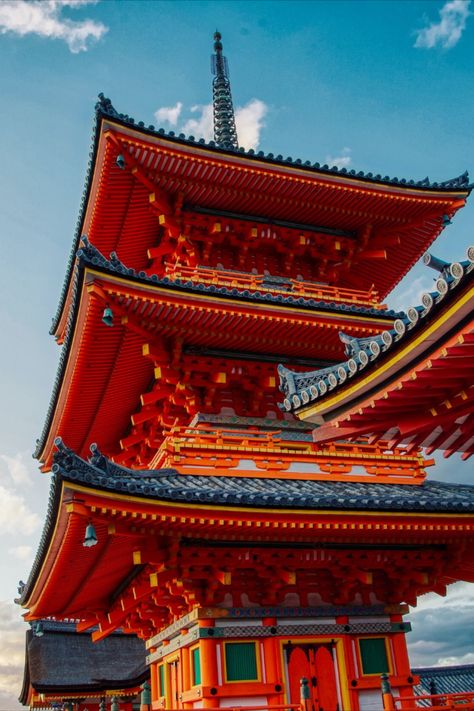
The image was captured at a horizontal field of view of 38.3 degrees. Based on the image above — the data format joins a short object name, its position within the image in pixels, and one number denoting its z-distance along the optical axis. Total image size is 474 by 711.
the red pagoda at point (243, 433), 11.61
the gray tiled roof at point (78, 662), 22.59
